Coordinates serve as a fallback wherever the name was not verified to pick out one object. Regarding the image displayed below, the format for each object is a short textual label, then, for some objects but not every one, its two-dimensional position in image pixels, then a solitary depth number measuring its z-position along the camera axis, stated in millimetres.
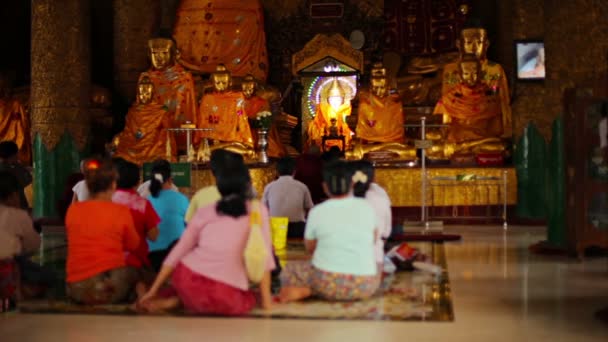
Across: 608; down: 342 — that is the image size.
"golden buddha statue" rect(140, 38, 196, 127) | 13805
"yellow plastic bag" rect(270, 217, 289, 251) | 8344
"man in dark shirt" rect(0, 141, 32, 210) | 8191
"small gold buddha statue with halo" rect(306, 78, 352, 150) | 15484
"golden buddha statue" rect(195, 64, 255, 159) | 13594
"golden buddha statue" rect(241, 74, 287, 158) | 14117
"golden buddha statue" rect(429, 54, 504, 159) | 13086
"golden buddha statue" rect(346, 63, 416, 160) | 13445
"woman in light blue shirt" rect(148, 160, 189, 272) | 6805
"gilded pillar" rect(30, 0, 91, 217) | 12320
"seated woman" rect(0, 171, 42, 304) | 5709
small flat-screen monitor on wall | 12039
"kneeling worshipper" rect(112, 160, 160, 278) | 5992
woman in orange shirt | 5586
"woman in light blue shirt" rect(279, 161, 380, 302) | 5609
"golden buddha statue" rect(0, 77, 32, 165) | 14320
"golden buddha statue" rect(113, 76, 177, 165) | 13242
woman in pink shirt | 5375
